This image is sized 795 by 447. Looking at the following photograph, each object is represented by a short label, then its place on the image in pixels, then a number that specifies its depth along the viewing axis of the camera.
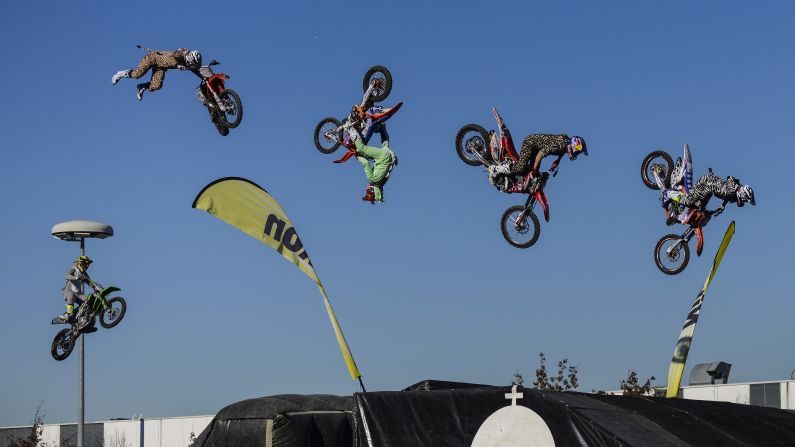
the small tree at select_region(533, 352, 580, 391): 40.47
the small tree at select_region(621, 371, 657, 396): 39.81
